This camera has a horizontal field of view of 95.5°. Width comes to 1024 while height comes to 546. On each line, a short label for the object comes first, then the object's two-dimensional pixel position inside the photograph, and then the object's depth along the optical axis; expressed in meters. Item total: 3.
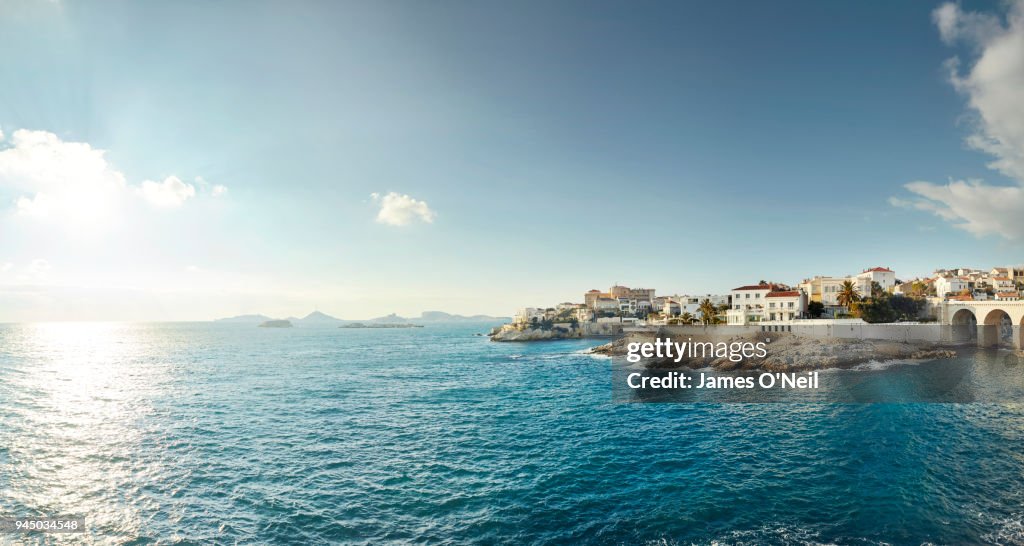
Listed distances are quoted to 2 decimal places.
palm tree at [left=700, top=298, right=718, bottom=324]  89.89
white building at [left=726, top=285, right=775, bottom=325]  88.81
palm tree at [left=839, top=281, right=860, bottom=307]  82.56
